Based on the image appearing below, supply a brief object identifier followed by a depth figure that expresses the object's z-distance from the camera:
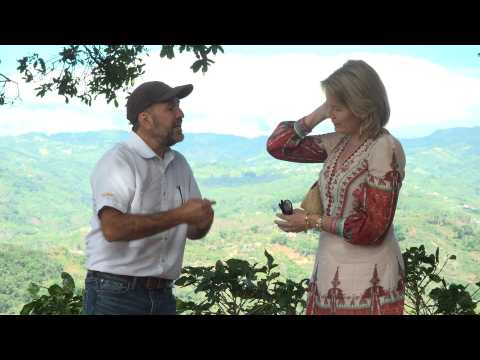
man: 2.75
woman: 2.67
